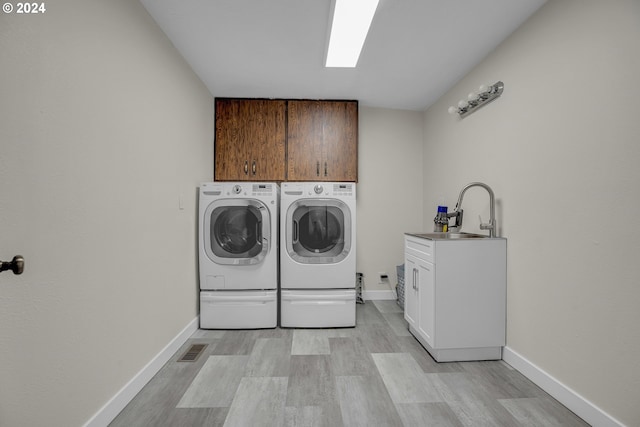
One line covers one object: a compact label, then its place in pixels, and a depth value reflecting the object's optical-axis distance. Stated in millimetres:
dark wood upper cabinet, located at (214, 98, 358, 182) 3244
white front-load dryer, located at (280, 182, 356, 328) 2758
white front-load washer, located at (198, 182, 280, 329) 2709
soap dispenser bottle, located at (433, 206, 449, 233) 2749
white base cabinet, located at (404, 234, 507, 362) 2088
